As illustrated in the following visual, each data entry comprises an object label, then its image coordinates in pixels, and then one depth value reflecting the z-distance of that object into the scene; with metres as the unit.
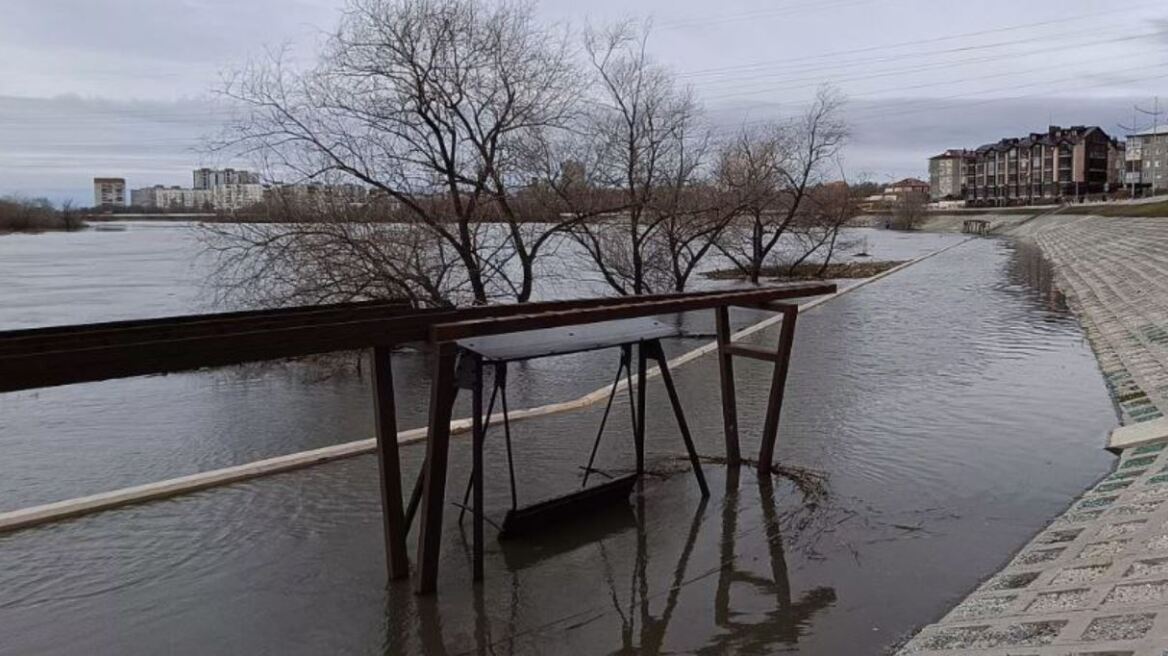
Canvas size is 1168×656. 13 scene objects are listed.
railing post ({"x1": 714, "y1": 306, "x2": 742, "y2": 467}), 7.39
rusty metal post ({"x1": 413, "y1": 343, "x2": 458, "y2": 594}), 4.95
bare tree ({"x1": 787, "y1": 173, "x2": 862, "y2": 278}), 37.75
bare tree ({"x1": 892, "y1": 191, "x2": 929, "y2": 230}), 114.46
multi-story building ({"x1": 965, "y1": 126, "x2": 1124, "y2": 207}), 141.26
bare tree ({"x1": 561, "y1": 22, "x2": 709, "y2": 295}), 22.23
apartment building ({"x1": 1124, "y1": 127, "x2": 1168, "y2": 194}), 117.85
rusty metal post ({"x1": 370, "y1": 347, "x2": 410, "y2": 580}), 5.04
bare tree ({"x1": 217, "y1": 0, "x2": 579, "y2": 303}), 17.06
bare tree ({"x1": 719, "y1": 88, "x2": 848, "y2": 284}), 29.14
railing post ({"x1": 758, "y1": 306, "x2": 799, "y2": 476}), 7.23
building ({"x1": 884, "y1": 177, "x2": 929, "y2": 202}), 132.35
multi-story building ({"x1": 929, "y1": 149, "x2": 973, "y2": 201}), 189.75
